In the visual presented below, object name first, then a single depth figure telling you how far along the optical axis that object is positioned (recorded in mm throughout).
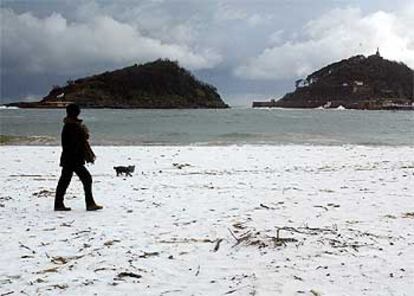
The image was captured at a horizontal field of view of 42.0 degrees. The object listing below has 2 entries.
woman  8492
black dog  13695
